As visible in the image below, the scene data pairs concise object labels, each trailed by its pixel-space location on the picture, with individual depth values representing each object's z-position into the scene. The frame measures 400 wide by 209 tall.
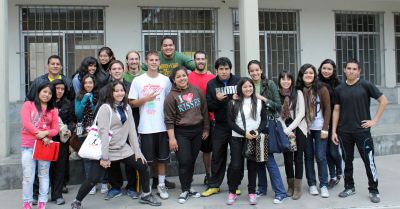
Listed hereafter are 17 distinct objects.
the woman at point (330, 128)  5.41
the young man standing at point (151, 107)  5.08
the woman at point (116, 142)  4.64
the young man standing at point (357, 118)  4.98
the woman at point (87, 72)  5.33
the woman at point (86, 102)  5.09
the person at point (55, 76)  5.19
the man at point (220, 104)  5.14
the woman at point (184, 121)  5.04
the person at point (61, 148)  5.02
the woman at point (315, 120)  5.19
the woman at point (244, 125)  4.87
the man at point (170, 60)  5.53
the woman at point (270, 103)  4.98
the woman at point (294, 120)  5.08
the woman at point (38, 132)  4.65
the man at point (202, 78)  5.37
